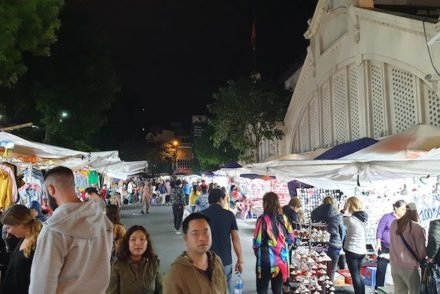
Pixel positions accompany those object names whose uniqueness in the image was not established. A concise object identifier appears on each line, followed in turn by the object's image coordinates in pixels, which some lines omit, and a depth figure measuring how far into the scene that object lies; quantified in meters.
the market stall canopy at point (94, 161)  9.72
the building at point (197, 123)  76.25
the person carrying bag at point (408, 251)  6.29
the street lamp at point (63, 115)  19.07
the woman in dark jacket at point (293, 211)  9.64
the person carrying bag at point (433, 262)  5.86
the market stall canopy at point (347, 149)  10.58
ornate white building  11.10
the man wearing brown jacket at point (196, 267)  2.98
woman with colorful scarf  6.66
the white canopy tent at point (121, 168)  12.96
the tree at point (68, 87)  17.09
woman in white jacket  7.74
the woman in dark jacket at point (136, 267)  4.03
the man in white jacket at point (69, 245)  2.67
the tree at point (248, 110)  23.11
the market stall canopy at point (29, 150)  6.86
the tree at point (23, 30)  8.35
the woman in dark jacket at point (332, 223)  8.51
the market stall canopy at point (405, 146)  8.02
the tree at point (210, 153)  34.99
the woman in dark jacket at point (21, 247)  3.58
